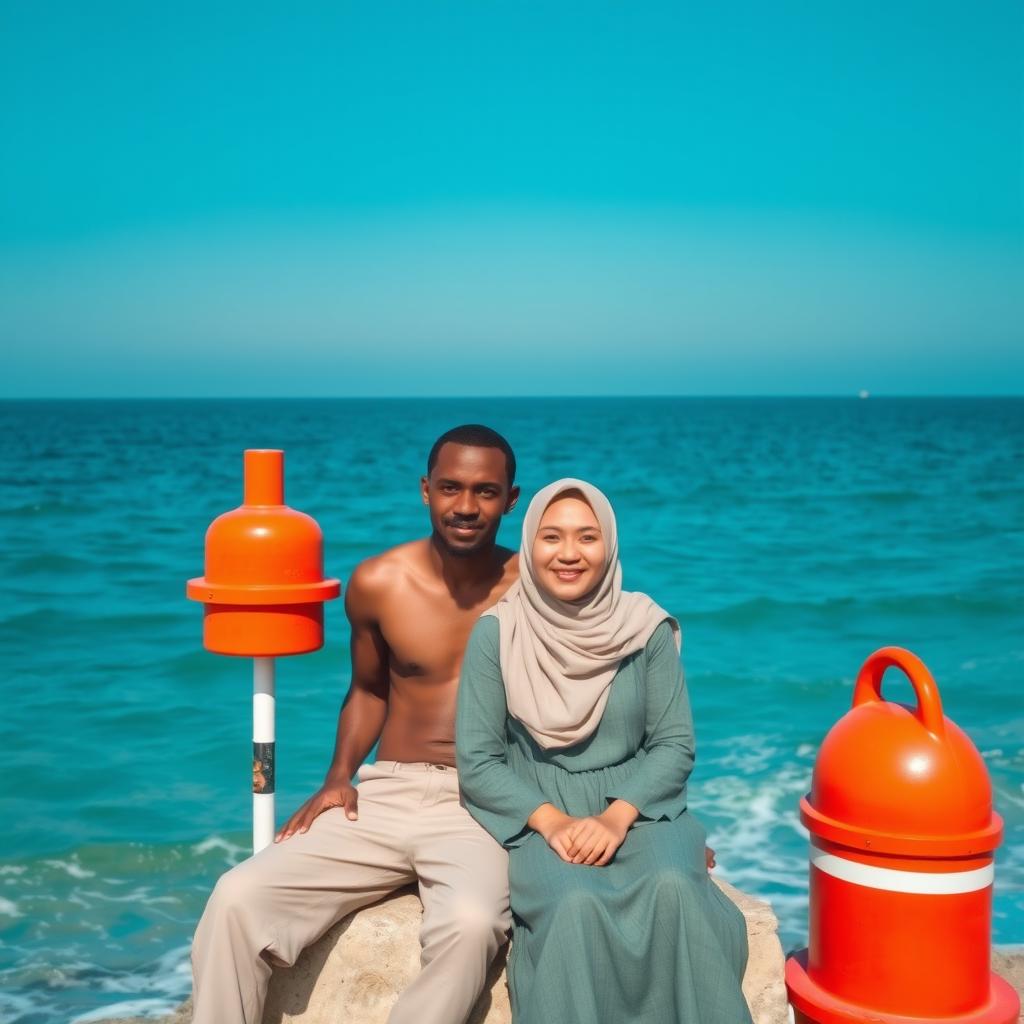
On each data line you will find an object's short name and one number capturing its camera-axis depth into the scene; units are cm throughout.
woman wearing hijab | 300
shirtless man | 312
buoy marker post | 357
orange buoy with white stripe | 314
